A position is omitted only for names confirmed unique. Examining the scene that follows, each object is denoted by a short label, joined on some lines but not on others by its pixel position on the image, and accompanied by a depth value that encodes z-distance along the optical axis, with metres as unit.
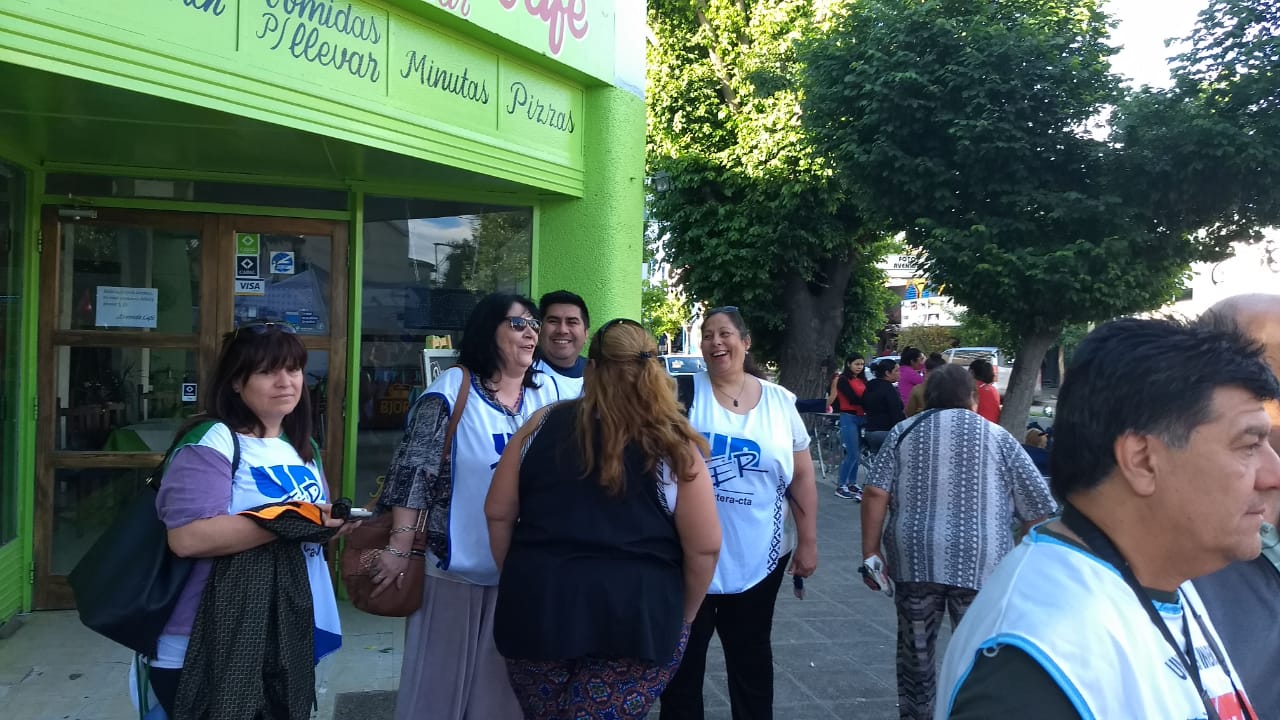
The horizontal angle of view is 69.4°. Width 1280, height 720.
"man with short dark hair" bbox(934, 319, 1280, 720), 1.18
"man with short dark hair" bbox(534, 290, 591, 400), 3.91
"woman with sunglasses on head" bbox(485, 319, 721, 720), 2.43
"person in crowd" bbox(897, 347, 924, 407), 11.93
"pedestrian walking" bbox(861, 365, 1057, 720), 3.63
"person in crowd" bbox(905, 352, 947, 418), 6.59
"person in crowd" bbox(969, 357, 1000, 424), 9.26
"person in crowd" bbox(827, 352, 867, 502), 11.55
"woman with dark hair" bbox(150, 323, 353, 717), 2.51
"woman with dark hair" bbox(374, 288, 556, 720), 3.14
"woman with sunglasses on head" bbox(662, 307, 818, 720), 3.62
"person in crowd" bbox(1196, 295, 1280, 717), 1.85
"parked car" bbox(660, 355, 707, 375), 19.31
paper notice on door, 5.33
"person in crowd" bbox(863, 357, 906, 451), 10.78
